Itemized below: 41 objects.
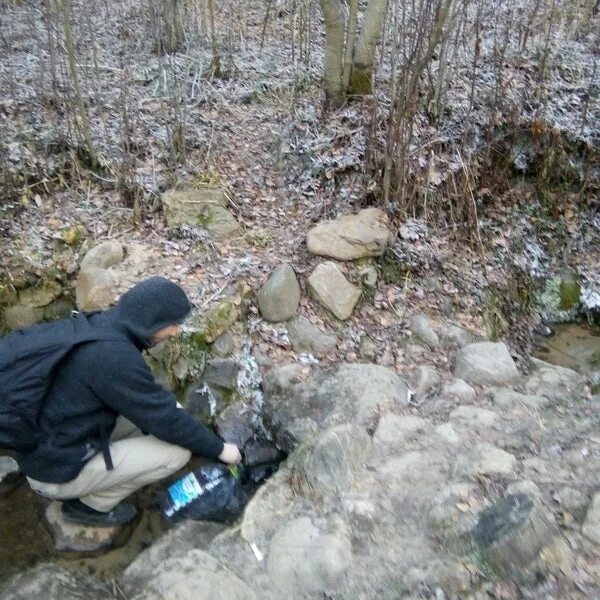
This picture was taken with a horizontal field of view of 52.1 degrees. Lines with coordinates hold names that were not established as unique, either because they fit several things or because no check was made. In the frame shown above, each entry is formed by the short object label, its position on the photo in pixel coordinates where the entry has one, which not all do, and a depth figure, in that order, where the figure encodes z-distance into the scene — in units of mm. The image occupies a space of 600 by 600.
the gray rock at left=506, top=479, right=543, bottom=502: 2869
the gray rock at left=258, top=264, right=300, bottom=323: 5004
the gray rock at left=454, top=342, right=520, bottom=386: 4539
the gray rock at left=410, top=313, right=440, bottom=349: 5078
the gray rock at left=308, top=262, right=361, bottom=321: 5137
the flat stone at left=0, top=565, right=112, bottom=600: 3027
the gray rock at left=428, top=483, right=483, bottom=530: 2936
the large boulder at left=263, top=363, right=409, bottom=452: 4117
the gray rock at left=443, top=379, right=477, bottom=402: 4277
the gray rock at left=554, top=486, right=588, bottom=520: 2785
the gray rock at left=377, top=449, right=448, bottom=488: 3320
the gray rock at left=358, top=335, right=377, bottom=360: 4980
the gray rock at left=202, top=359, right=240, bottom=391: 4629
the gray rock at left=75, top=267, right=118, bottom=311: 4957
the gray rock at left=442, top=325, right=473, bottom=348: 5094
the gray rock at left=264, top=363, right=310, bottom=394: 4574
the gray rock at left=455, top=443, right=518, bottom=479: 3186
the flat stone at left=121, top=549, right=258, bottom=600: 2877
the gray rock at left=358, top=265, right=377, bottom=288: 5367
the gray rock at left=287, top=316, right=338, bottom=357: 4957
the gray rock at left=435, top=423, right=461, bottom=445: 3654
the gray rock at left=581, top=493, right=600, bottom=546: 2605
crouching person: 3045
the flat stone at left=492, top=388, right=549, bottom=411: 4062
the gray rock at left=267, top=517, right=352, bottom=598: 2832
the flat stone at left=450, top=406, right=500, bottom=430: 3805
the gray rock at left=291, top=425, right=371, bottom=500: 3395
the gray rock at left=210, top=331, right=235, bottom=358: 4766
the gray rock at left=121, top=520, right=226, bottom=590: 3209
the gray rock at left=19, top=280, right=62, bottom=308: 5430
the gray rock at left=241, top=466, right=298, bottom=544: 3273
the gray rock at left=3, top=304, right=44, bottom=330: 5395
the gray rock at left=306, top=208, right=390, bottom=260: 5383
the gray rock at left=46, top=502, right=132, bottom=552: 3666
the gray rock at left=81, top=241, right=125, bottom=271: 5270
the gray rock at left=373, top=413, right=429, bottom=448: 3748
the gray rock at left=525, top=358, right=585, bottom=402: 4387
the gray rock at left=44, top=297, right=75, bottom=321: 5473
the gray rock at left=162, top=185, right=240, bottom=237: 5695
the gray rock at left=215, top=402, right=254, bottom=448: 4406
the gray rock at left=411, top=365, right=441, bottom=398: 4461
